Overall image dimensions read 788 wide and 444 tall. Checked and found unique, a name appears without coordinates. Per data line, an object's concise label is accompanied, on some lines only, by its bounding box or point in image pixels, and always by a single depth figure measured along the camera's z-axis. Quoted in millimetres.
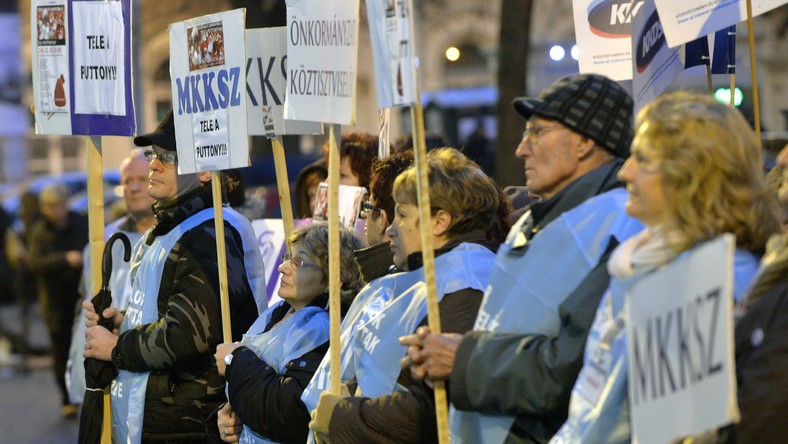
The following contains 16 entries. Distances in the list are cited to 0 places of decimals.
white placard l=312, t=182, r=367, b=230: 11237
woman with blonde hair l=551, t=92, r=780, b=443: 5379
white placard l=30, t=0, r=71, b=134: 10614
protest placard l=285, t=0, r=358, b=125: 8053
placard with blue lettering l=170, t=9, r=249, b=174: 9450
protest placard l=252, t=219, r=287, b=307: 12319
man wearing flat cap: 6218
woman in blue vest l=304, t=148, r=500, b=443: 7224
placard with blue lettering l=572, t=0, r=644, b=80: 10312
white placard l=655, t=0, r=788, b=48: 8714
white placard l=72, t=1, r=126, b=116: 10504
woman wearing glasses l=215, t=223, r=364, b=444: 8402
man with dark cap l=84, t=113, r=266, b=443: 9402
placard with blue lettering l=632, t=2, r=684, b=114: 9347
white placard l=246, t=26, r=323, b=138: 10292
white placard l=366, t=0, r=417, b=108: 7046
